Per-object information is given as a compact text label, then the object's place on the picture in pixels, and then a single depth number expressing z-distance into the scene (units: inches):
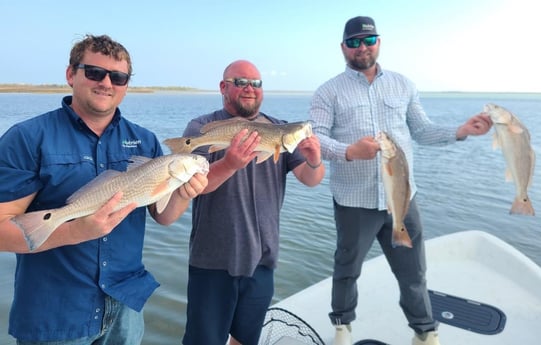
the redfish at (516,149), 129.4
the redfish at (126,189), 79.8
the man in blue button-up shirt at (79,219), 85.7
